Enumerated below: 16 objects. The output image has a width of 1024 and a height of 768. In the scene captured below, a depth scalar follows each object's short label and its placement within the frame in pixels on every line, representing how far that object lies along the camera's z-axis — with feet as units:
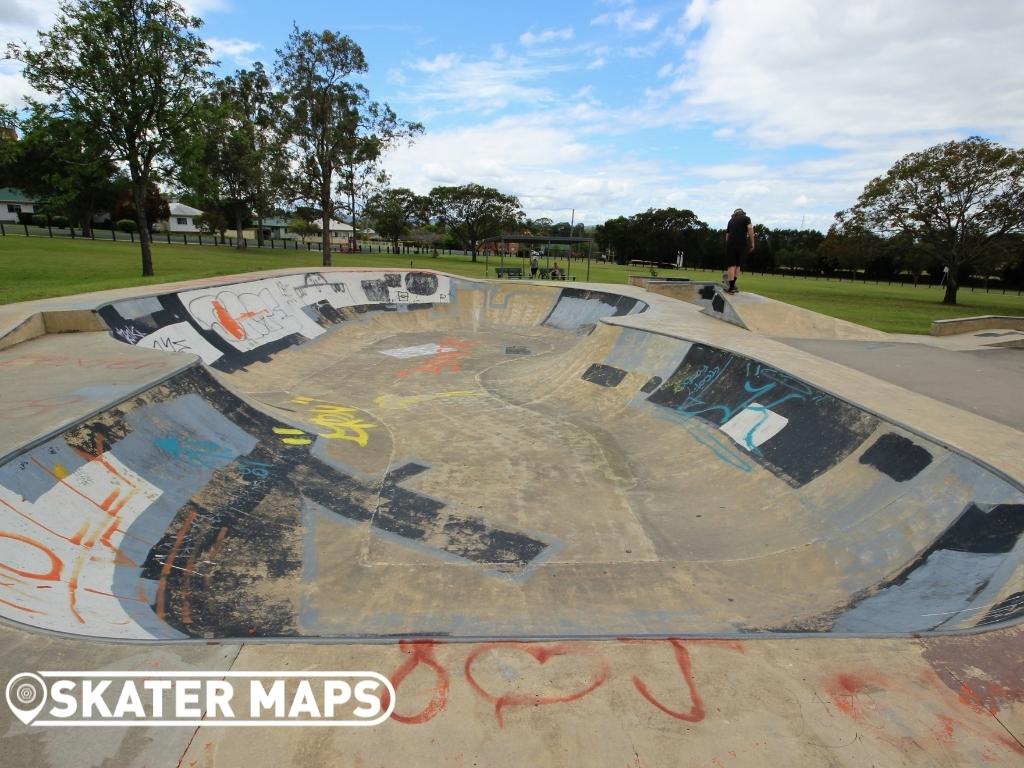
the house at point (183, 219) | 279.12
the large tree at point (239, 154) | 73.75
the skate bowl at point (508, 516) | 14.42
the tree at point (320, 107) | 108.47
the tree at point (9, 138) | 62.61
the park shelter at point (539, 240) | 133.82
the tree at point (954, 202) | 95.45
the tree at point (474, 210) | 200.85
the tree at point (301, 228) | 206.03
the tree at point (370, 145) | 116.98
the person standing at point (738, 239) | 47.66
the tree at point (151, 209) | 205.87
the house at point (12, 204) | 222.89
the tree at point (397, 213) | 214.48
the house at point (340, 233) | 339.98
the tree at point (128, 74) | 63.26
